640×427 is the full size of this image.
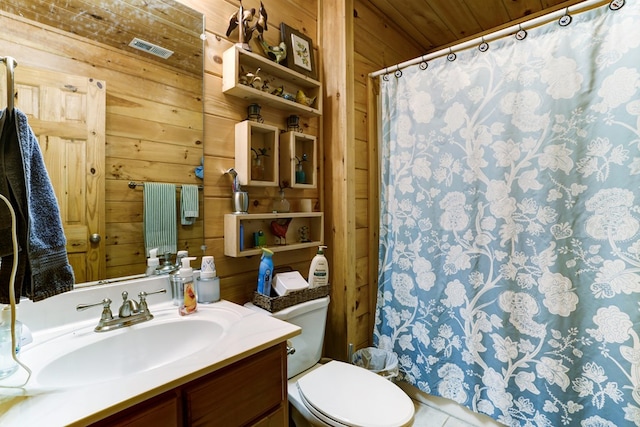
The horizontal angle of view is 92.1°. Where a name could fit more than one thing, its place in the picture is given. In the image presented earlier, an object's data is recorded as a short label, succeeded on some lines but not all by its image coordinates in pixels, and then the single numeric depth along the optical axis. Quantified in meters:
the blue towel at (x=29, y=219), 0.67
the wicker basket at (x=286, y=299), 1.24
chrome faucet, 0.92
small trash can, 1.68
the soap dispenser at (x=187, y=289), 1.05
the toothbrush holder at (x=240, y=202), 1.28
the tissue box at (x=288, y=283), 1.31
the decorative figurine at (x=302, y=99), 1.54
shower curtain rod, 1.21
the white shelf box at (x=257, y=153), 1.30
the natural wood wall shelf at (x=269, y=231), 1.28
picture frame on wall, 1.52
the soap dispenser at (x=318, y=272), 1.43
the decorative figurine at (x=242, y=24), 1.31
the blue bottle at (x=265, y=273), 1.31
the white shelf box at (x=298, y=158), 1.46
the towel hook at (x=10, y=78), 0.68
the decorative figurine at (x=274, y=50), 1.43
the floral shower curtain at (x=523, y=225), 1.14
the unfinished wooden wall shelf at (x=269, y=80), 1.27
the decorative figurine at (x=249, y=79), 1.32
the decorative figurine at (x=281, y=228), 1.49
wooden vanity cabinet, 0.64
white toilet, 1.04
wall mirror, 0.91
